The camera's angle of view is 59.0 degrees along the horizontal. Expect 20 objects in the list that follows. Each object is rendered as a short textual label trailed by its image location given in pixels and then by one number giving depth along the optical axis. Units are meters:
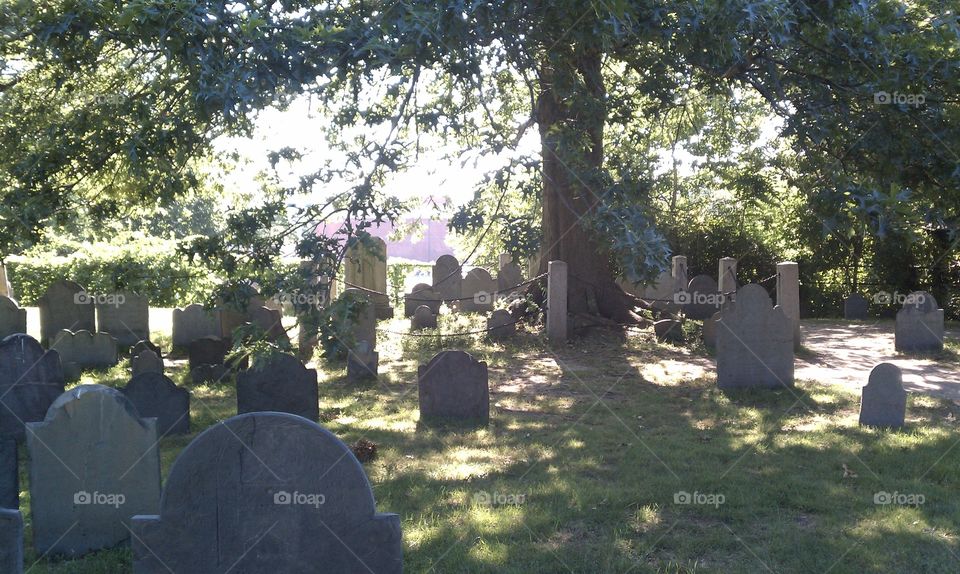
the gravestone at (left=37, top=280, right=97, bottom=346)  14.30
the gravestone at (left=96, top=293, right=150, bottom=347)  14.63
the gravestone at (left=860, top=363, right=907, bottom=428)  8.44
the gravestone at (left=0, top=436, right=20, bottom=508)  5.56
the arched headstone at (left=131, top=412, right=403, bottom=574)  4.12
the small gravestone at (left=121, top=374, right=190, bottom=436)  8.34
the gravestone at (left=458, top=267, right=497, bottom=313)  19.17
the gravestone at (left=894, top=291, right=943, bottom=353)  13.52
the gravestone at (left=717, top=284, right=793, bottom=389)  10.37
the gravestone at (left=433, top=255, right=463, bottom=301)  19.78
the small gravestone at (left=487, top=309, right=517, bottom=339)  15.13
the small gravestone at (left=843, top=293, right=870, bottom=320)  19.67
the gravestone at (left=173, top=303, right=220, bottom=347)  14.48
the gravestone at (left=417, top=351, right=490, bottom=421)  8.98
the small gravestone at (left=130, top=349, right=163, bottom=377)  10.39
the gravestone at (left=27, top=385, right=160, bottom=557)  5.53
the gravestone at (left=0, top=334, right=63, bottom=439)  8.27
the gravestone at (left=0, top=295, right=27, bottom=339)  13.22
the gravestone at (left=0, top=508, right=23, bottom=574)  3.94
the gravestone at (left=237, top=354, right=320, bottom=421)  8.84
